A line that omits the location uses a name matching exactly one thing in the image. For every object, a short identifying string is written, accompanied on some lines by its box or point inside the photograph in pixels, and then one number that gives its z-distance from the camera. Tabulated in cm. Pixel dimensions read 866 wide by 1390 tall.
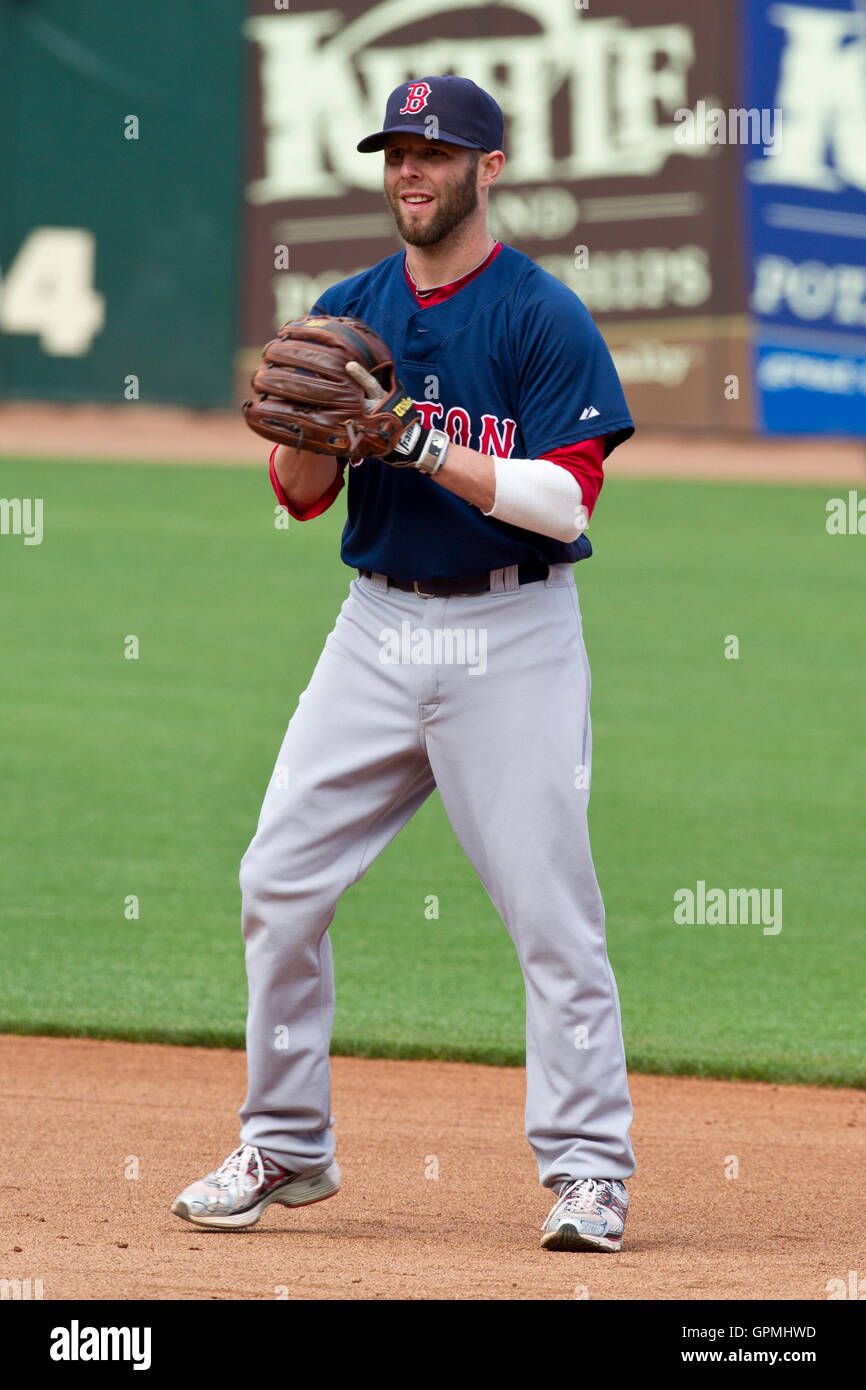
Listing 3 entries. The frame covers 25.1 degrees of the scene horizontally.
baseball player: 355
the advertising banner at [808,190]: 1964
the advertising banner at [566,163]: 2000
